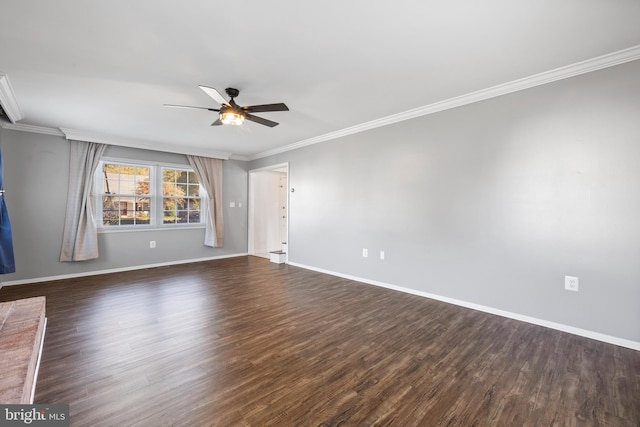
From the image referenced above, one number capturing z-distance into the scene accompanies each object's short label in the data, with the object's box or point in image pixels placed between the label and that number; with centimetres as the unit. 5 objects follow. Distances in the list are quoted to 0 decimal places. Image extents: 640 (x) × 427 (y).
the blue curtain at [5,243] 364
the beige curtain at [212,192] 593
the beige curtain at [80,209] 445
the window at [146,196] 492
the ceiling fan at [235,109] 266
